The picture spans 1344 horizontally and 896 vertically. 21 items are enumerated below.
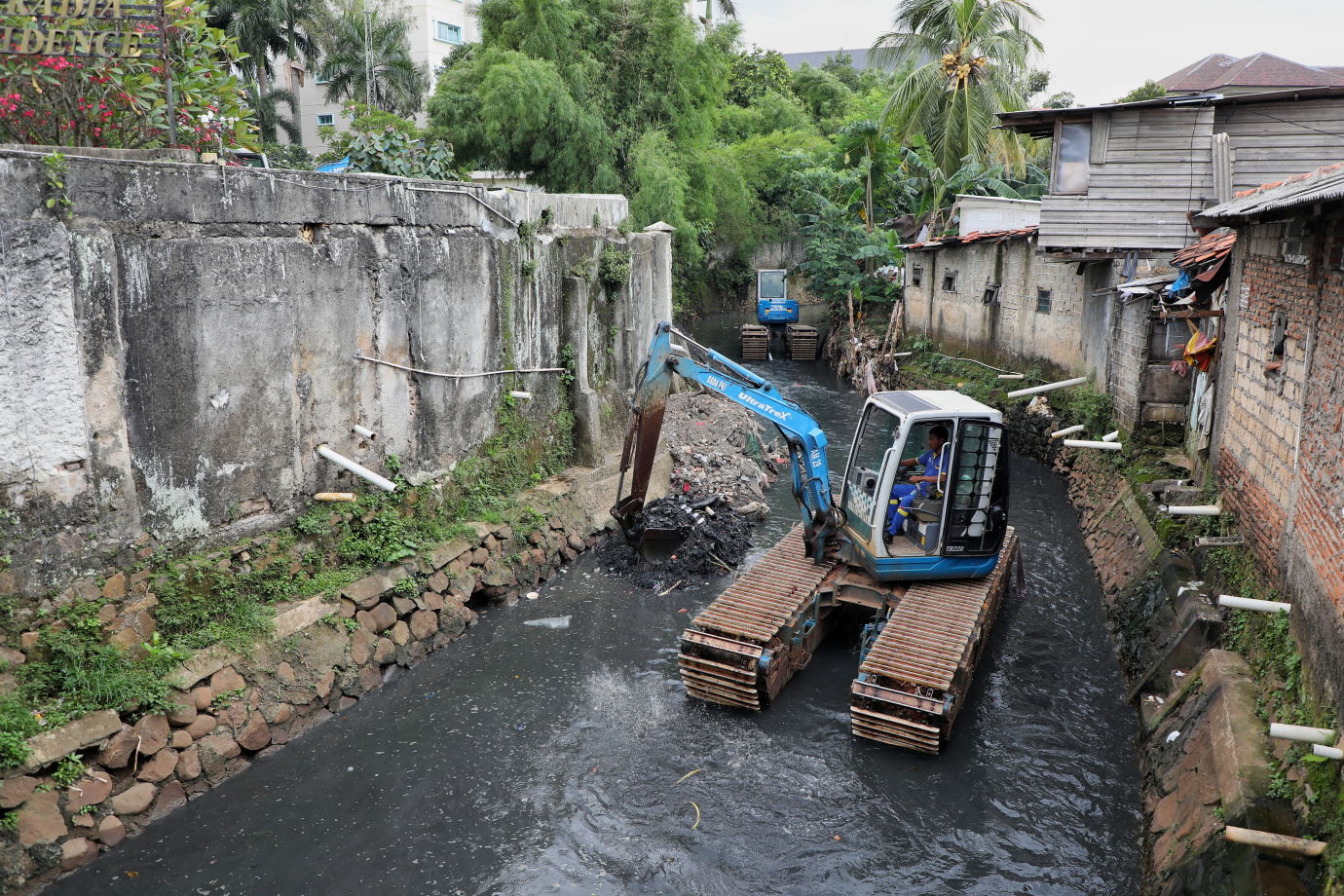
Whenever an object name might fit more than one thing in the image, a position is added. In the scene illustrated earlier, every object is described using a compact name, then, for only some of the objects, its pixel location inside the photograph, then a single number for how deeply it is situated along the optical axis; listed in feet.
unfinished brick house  18.95
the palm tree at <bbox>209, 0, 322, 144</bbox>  106.73
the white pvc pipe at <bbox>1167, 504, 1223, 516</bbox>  26.67
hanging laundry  32.78
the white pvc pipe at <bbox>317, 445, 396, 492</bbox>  27.40
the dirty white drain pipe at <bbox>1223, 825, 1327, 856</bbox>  14.82
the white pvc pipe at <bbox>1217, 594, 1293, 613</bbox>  19.29
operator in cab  28.02
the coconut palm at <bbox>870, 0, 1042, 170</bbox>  78.38
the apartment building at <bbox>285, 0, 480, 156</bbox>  125.08
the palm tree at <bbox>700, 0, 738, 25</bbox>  104.53
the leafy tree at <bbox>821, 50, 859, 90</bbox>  178.29
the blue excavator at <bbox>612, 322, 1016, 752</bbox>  23.77
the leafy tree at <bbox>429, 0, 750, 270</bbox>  71.51
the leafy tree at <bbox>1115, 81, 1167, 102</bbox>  83.49
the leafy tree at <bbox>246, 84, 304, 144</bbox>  107.50
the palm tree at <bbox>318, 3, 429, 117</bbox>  115.65
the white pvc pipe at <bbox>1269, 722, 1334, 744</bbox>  15.17
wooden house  41.63
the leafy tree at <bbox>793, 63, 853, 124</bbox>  157.48
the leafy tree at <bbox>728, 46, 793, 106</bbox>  145.18
